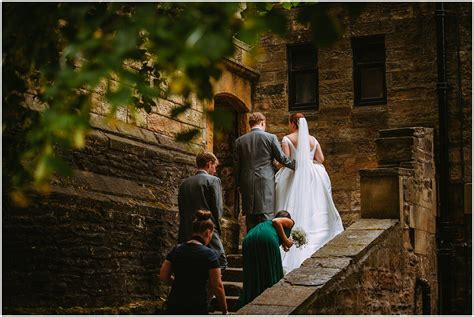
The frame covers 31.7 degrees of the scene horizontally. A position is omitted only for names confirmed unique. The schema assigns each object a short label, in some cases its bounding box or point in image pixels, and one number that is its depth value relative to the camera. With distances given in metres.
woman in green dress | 8.73
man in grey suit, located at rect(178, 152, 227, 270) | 9.62
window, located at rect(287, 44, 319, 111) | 15.32
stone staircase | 10.21
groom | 10.49
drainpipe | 12.48
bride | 10.92
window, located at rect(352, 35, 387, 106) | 14.87
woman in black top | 7.22
